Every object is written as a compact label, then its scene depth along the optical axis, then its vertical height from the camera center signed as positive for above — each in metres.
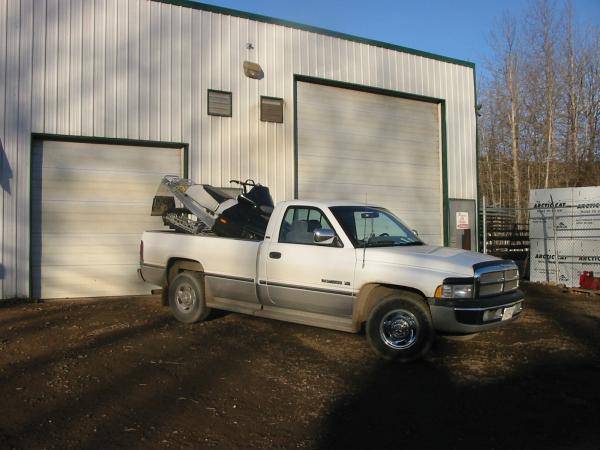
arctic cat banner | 13.39 +0.05
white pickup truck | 6.41 -0.52
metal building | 10.99 +2.61
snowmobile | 8.61 +0.44
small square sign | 16.58 +0.44
